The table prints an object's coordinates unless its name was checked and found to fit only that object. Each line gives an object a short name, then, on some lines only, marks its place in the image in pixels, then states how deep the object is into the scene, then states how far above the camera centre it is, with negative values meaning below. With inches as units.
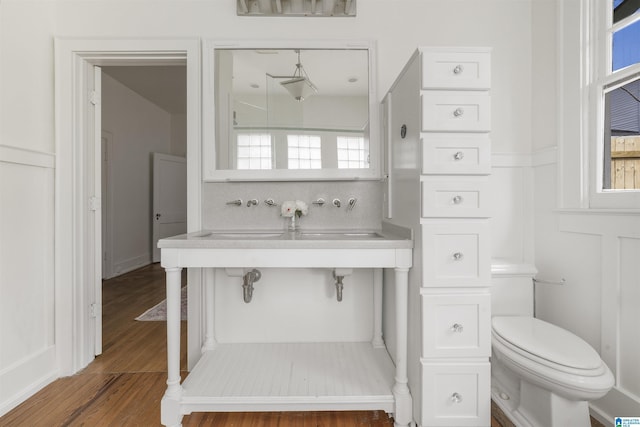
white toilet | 44.6 -23.3
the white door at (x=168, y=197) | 203.3 +8.8
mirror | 74.6 +23.4
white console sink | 53.4 -20.7
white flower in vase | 69.8 +0.2
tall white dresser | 48.8 -3.7
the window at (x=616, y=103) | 55.5 +20.2
